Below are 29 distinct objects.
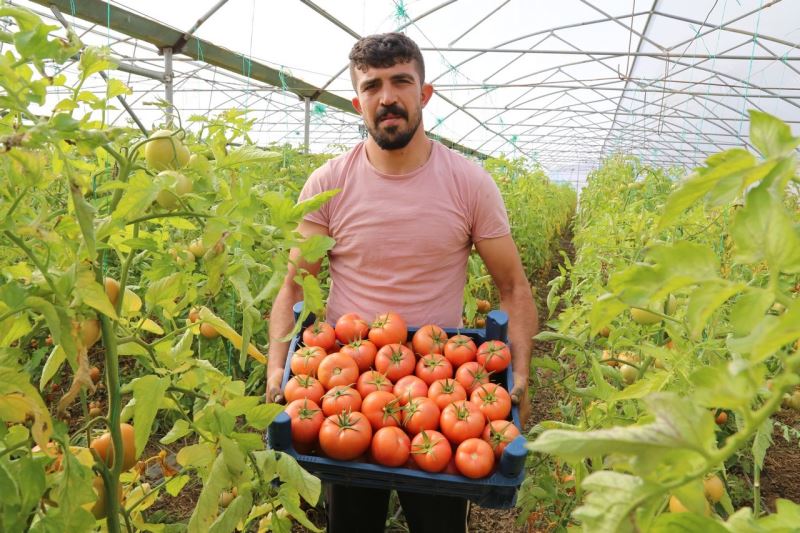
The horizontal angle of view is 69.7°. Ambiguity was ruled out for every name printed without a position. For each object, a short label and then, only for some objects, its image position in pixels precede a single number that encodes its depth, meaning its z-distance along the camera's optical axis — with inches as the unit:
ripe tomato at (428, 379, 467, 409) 54.7
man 80.4
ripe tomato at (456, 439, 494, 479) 47.9
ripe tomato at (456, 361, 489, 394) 57.7
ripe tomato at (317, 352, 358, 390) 56.7
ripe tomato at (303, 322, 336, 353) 63.1
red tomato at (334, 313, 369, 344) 65.4
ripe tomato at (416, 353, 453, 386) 58.6
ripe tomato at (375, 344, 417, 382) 59.9
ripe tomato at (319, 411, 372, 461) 49.3
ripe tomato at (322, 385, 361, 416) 53.2
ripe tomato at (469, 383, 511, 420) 53.5
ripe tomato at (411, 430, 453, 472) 49.1
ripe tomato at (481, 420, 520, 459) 50.3
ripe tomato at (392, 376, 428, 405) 56.1
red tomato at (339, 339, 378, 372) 60.4
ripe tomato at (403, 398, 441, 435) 52.6
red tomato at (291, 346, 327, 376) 58.8
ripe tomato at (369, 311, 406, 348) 63.1
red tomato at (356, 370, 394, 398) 56.6
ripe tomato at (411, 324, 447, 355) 63.4
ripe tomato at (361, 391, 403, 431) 53.1
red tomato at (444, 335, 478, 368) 61.9
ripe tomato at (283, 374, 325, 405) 55.1
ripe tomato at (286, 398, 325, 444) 51.1
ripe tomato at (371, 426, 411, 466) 49.8
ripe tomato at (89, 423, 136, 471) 37.3
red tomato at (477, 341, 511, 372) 60.2
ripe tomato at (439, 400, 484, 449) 50.9
